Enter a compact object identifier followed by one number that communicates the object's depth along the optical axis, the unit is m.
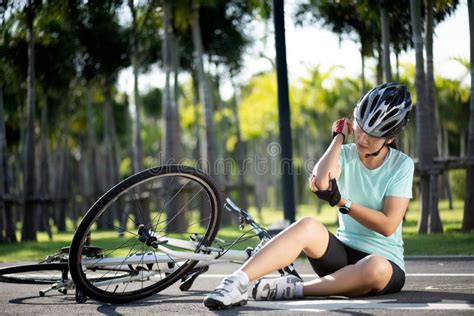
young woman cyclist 4.93
